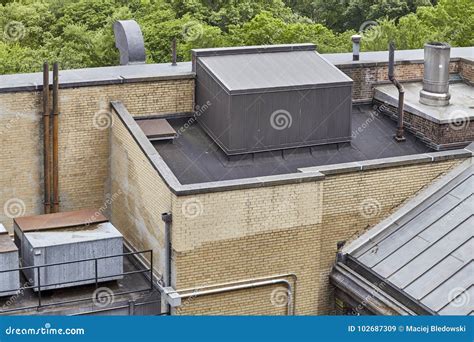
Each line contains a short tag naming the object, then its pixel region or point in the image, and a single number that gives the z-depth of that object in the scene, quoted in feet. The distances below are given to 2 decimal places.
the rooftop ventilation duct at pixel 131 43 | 95.96
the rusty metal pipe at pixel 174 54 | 96.32
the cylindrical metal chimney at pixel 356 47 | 95.61
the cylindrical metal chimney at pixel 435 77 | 90.79
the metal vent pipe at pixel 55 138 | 82.79
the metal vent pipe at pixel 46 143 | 82.69
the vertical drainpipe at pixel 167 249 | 73.26
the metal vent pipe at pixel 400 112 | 89.97
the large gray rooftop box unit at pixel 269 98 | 83.10
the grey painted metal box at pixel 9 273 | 72.69
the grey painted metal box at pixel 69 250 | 74.18
